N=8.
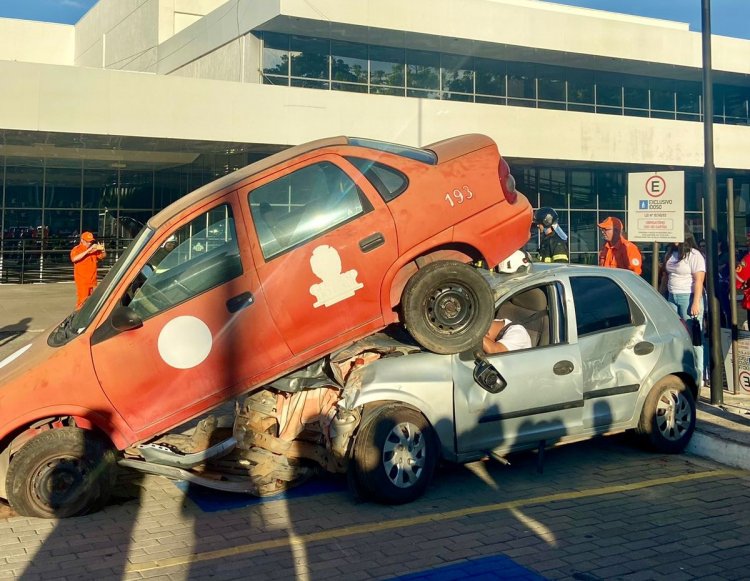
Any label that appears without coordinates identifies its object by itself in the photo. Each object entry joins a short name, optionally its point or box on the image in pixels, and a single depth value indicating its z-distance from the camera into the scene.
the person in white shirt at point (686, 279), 9.50
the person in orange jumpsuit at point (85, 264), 12.93
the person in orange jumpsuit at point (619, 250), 9.92
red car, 5.43
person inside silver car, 6.19
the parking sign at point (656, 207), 9.73
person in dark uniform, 9.30
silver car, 5.60
